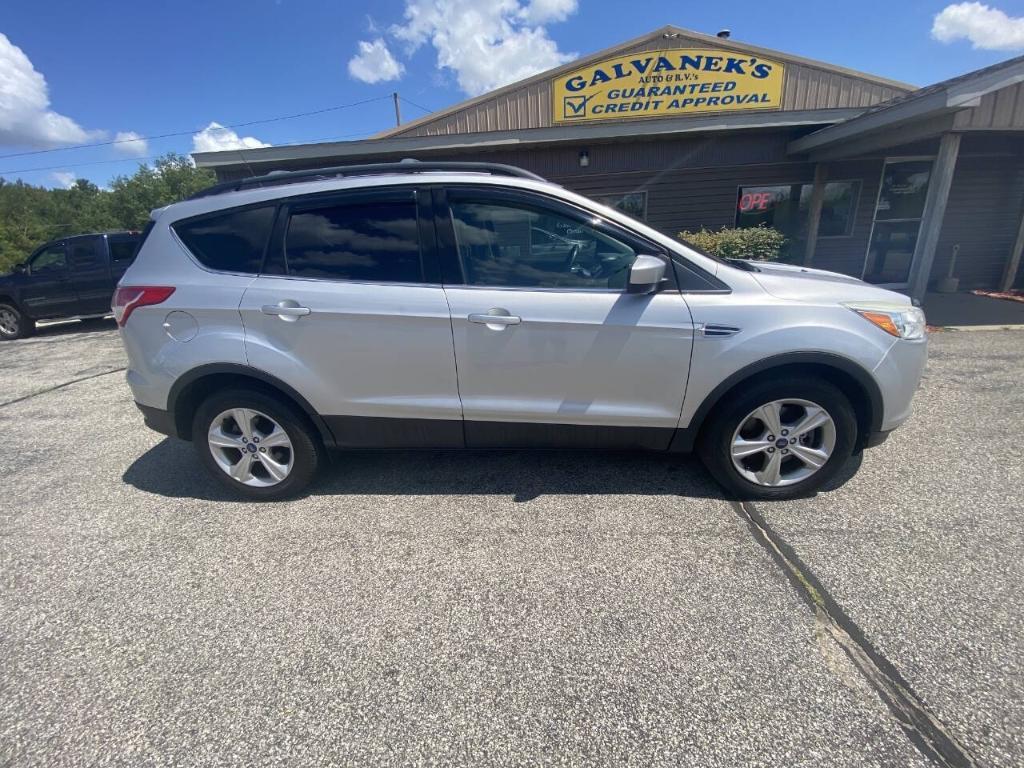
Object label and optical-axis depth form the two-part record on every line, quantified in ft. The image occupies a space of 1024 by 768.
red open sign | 32.30
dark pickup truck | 29.45
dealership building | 30.22
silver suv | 8.26
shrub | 27.73
